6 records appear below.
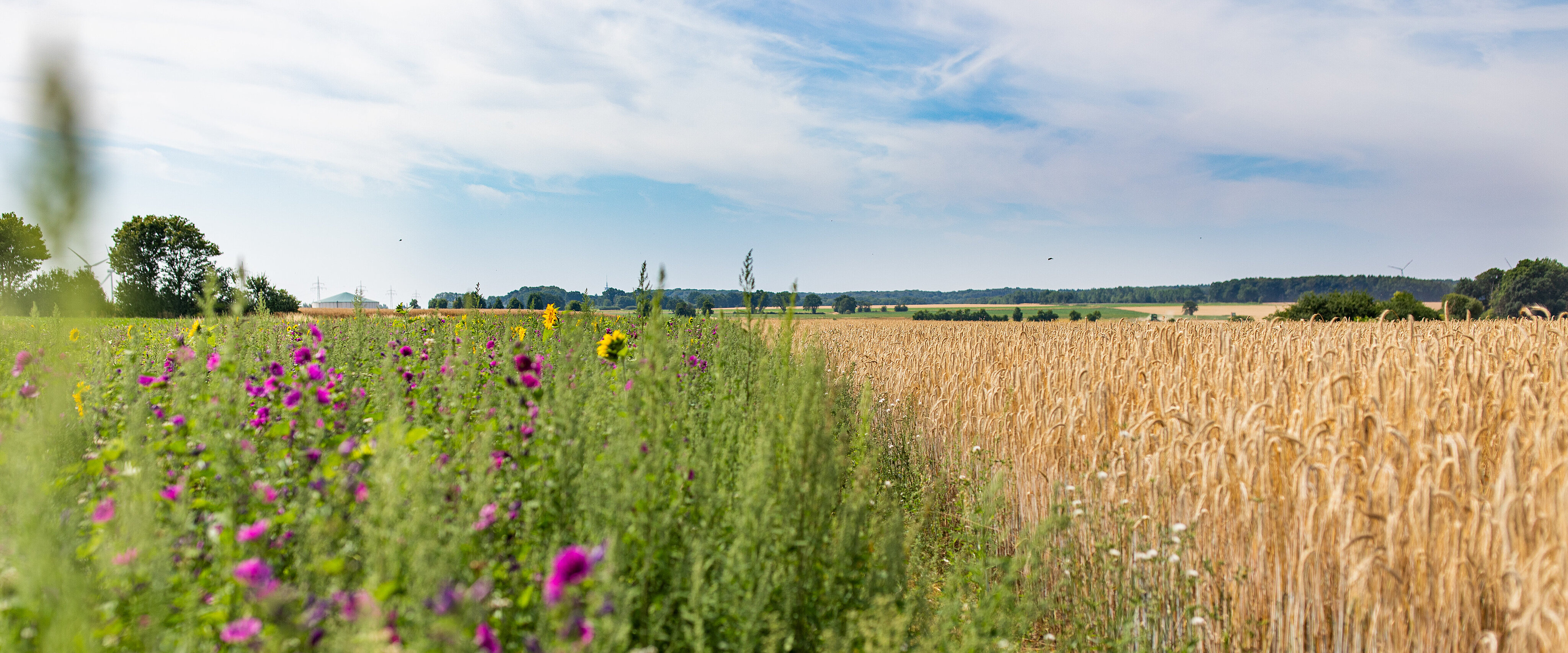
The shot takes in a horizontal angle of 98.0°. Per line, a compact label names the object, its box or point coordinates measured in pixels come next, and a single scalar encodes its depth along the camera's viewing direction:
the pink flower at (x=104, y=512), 1.95
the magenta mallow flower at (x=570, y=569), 1.58
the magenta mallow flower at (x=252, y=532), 1.75
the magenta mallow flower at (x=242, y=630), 1.55
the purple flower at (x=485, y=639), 1.60
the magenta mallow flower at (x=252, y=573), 1.55
